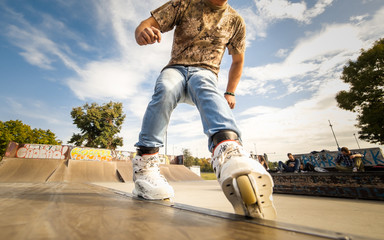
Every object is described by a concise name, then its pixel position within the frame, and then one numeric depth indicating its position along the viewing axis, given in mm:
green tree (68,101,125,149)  18203
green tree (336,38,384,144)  9719
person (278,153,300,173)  5963
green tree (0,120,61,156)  19016
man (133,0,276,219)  633
